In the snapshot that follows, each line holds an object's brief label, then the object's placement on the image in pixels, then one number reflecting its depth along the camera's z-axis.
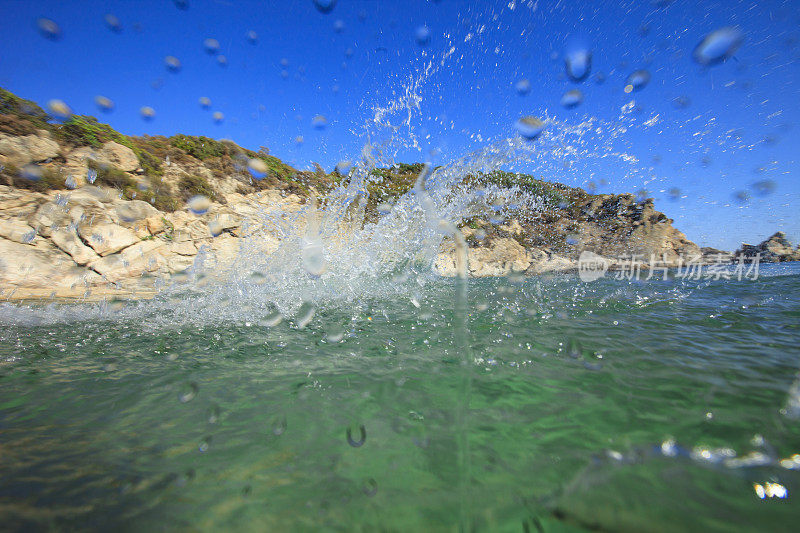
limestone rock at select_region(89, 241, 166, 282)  12.09
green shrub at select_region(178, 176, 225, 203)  15.89
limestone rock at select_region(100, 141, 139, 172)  14.22
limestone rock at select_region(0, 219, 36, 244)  10.50
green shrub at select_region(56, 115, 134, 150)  13.39
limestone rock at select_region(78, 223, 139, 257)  12.09
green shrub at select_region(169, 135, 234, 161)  17.89
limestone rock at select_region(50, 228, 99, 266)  11.45
